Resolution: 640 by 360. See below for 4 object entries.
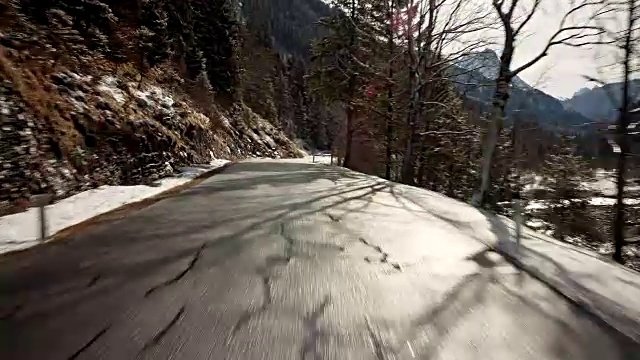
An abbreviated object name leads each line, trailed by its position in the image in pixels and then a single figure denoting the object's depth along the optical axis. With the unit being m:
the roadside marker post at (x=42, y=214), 6.29
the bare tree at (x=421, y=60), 18.55
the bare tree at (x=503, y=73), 12.55
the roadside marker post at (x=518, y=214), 7.83
